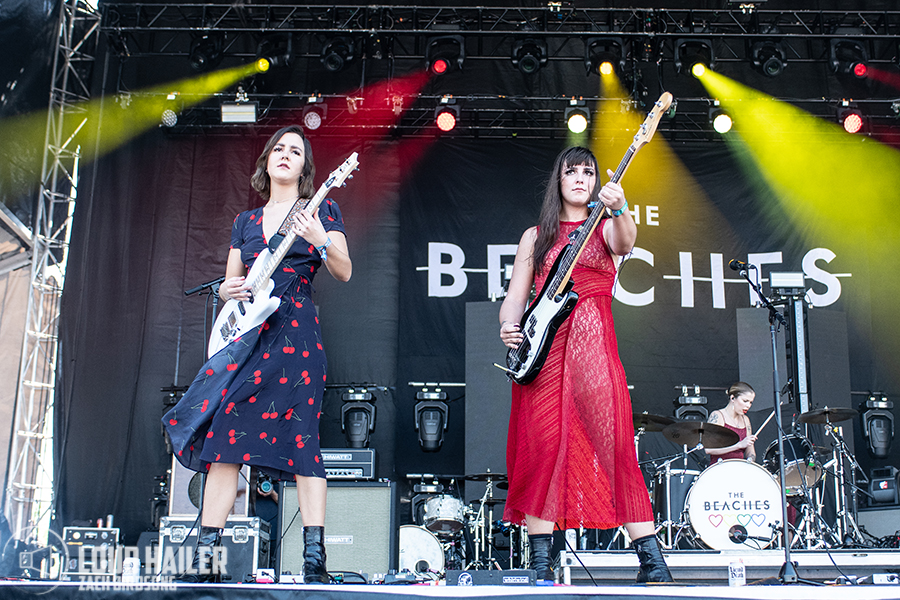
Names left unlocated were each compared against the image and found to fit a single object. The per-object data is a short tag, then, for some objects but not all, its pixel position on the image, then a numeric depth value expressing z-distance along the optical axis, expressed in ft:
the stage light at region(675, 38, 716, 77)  28.91
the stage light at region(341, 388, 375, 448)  27.32
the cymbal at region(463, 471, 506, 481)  25.16
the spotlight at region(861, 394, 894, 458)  28.73
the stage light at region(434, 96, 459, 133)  29.86
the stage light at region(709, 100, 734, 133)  29.84
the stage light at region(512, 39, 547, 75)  29.35
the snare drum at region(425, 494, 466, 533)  25.07
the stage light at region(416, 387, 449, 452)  28.30
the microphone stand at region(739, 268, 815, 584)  13.33
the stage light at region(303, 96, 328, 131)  30.22
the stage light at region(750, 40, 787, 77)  28.84
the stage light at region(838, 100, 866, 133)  29.86
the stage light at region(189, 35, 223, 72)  29.17
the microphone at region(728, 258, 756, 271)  15.88
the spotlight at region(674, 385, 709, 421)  27.55
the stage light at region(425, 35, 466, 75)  29.07
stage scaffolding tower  25.72
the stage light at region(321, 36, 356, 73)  29.07
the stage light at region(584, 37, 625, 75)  29.04
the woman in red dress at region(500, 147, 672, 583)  10.61
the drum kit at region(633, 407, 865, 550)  21.80
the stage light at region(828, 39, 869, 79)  29.25
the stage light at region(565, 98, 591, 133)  29.84
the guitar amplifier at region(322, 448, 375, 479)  22.85
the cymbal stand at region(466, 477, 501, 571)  25.12
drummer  26.13
